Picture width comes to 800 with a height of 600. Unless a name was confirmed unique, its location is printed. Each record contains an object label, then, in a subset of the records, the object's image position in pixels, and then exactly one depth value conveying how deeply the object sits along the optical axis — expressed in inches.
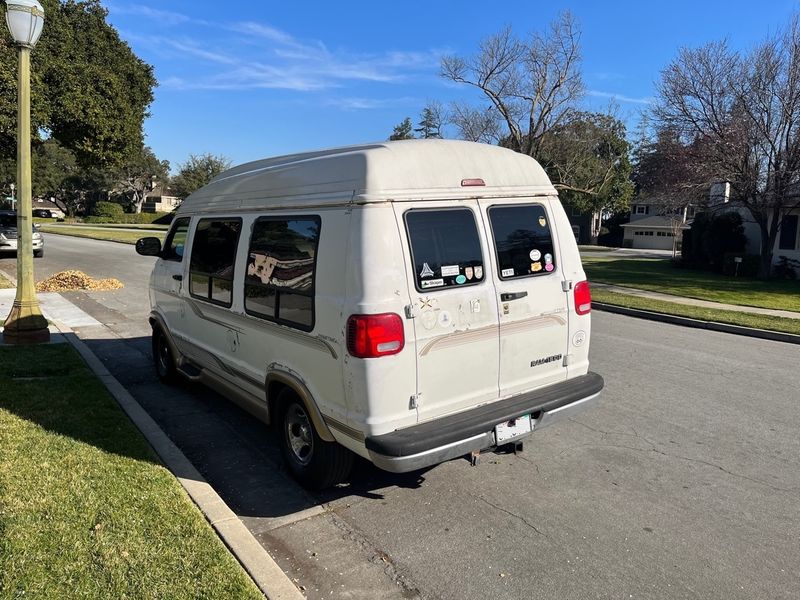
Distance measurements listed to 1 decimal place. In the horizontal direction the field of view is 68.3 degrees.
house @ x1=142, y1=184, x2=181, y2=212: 3759.8
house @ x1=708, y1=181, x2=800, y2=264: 877.8
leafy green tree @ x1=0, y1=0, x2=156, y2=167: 628.4
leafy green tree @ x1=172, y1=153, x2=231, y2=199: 2982.3
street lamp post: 297.1
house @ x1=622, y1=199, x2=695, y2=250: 2170.3
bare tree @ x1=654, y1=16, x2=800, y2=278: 770.2
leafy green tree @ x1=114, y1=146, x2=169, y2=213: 3289.9
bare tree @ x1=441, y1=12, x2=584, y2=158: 1440.7
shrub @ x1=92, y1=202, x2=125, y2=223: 2935.5
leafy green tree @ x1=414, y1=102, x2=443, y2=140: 3334.2
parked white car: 906.7
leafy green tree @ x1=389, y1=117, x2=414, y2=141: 3721.2
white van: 137.3
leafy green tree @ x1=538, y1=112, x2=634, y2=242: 1589.6
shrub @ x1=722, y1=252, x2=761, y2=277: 911.7
